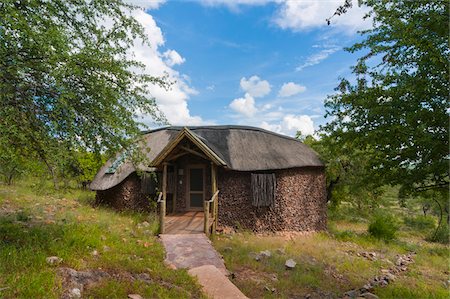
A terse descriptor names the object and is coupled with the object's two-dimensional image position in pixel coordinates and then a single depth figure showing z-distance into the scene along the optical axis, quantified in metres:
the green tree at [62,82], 4.93
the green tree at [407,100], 6.52
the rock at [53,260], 5.35
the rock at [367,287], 8.01
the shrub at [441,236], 20.28
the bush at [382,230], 15.88
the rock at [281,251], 10.56
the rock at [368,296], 7.17
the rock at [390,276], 9.04
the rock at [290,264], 9.00
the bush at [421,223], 26.91
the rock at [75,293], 4.50
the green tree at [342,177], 16.78
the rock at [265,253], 9.85
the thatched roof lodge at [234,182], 13.18
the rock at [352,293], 7.66
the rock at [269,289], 7.12
